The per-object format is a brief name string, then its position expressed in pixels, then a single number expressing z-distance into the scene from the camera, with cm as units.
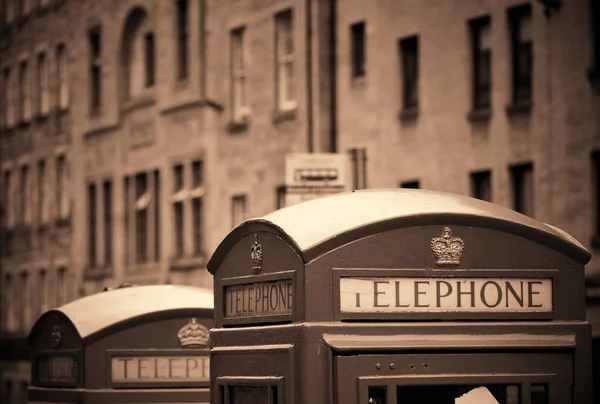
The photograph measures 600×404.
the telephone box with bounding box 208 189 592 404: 682
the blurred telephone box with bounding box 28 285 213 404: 1170
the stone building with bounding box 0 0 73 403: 5872
